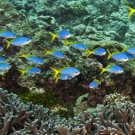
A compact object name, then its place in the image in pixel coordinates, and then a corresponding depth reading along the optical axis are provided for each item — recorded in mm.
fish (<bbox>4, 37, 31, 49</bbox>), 5281
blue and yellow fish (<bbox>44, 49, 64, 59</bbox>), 5414
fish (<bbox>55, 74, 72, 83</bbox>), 5367
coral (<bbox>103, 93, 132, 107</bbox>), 5461
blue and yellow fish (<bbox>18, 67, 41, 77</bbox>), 5148
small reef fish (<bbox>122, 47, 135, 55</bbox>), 5305
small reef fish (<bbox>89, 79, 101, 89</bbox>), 5272
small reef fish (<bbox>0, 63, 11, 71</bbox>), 5000
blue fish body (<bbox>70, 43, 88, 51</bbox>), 5617
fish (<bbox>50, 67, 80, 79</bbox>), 4953
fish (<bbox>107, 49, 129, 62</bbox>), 5141
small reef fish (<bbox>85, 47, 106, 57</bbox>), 5500
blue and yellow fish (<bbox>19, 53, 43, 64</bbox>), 5172
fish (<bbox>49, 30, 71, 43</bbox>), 5945
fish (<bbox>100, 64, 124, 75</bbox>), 5027
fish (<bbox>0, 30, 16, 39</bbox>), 5380
